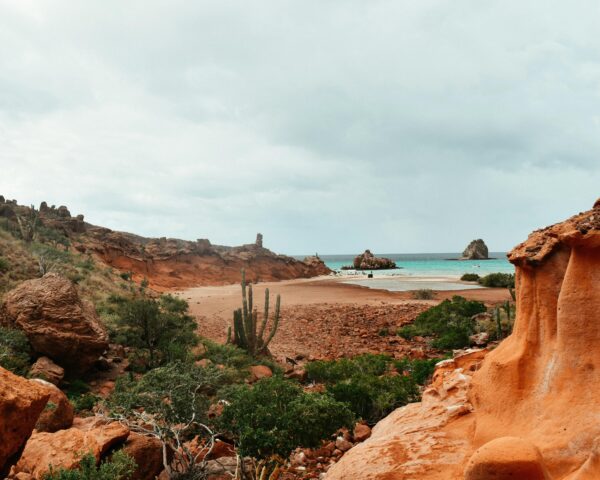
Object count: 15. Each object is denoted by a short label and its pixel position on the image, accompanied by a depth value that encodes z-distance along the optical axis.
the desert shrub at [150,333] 11.82
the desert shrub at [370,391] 8.16
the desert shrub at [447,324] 15.20
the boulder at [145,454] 5.32
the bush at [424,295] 30.56
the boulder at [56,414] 5.80
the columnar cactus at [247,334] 14.58
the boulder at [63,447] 4.58
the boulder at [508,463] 2.73
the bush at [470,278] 47.41
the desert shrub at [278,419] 5.57
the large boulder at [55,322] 9.44
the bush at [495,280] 38.68
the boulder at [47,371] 8.59
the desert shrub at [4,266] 15.65
